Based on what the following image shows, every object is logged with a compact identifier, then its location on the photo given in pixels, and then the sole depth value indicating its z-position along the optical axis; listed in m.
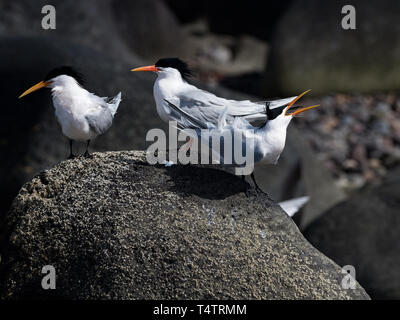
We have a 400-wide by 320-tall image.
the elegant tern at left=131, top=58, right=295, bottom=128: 5.82
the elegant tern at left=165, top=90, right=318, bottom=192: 5.60
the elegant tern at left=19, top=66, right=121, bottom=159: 5.84
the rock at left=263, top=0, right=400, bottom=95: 17.37
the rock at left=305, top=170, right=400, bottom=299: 8.96
